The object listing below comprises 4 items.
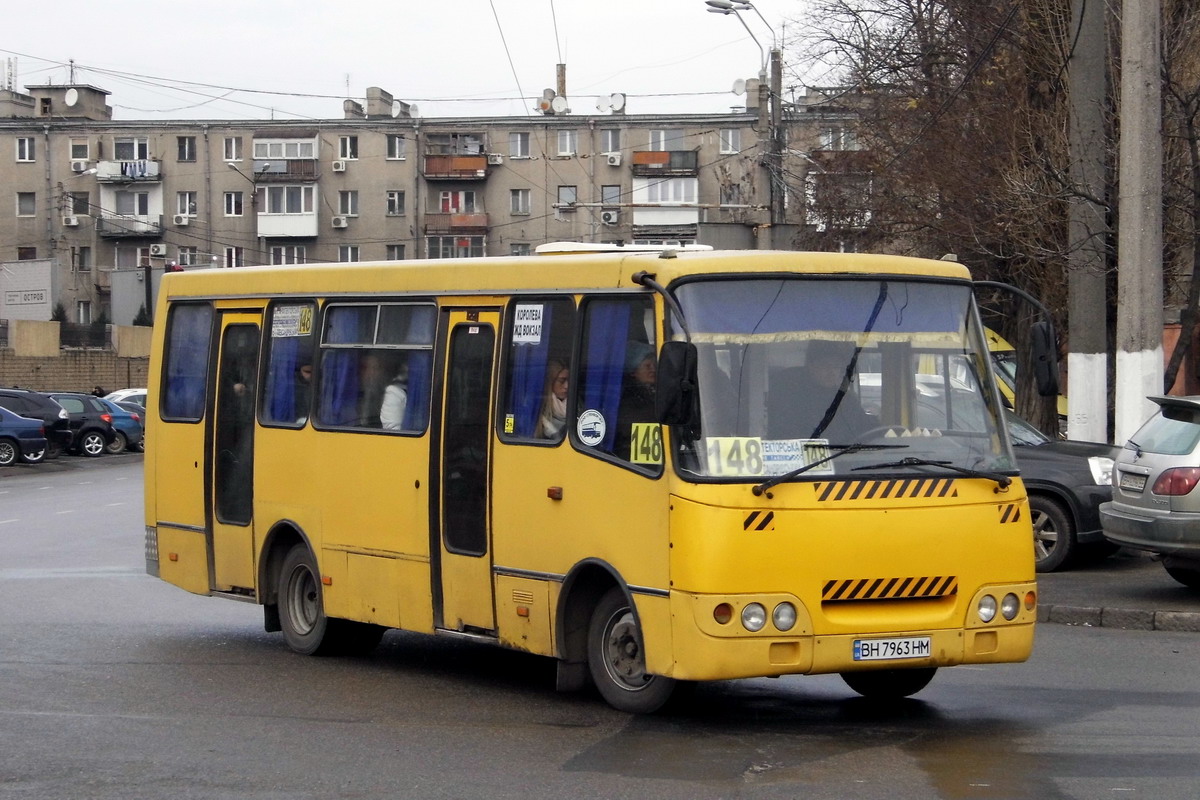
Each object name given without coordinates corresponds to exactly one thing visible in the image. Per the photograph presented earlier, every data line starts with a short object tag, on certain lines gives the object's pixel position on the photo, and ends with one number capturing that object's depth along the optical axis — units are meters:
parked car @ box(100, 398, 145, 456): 44.75
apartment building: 75.44
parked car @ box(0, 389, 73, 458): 39.75
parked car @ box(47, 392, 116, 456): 42.94
